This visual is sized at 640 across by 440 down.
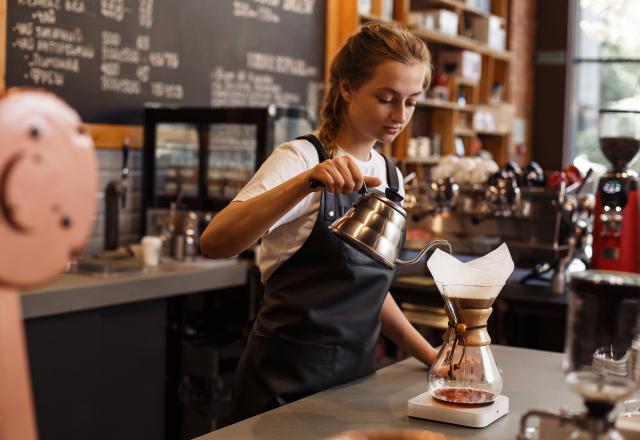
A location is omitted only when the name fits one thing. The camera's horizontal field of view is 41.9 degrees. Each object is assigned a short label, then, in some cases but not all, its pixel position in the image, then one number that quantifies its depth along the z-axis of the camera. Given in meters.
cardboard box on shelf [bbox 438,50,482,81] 7.31
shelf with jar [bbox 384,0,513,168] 6.75
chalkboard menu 3.61
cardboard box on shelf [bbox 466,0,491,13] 7.64
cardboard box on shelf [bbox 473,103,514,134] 7.78
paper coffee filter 1.52
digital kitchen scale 1.49
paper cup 3.50
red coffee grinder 2.75
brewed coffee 1.53
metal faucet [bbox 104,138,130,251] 3.56
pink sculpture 0.62
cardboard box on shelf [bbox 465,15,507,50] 7.74
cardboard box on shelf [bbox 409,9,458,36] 6.46
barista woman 1.90
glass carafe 1.52
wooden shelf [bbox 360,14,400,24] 5.74
